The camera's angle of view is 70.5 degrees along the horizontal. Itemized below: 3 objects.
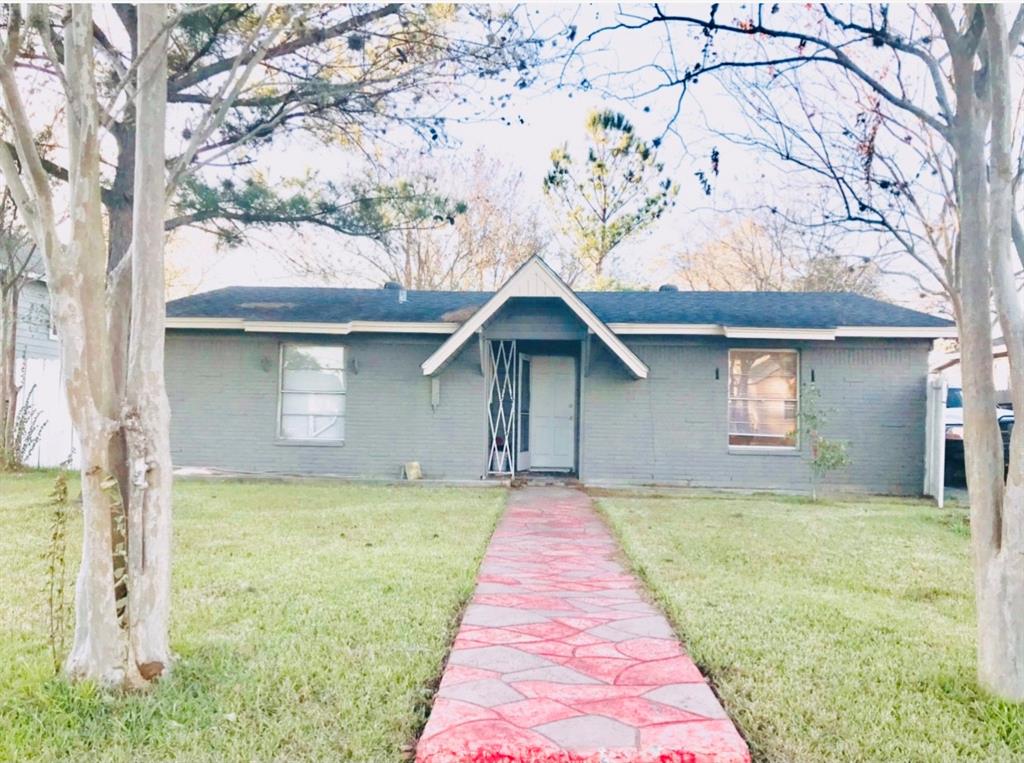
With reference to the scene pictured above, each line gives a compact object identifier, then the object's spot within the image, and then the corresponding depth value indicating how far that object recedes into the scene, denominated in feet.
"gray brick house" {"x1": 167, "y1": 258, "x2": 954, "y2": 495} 37.29
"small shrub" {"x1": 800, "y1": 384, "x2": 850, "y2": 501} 33.71
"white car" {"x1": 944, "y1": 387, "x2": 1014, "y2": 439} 40.15
